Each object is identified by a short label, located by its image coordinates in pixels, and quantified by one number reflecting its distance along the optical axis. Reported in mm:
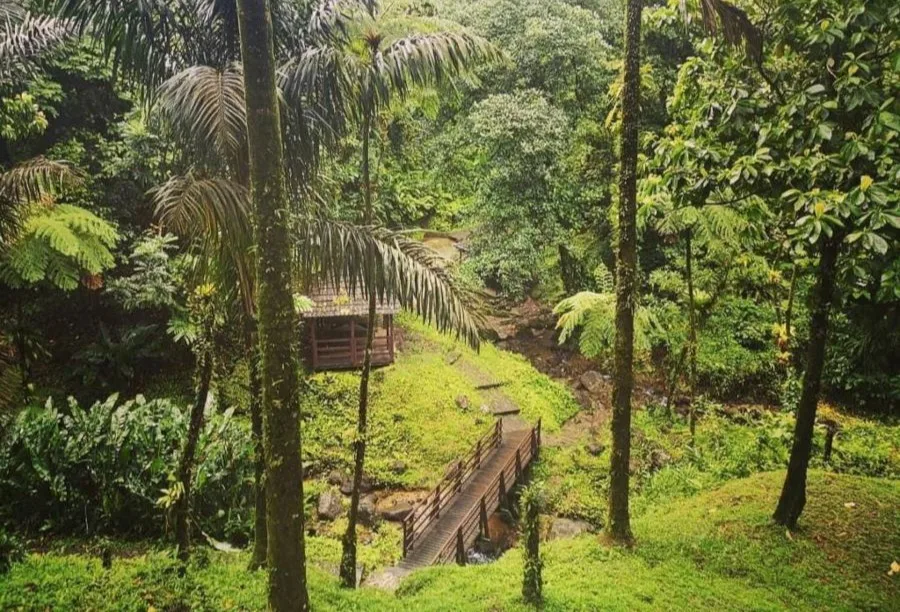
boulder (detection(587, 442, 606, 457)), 14203
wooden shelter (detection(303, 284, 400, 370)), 15164
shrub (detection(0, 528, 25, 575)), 4871
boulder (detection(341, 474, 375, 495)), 12266
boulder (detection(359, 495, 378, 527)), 11555
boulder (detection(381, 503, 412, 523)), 11633
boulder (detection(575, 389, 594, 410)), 16486
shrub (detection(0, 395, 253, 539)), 6582
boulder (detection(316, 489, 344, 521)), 11391
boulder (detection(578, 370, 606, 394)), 17000
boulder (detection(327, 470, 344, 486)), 12344
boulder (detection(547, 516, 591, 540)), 11156
